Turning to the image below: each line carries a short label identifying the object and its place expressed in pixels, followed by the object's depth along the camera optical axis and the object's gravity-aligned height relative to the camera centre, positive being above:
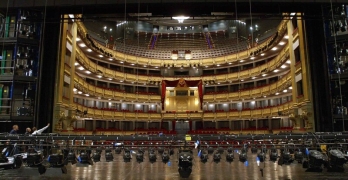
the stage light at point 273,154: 6.32 -0.82
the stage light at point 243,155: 6.22 -0.83
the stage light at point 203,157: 6.32 -0.88
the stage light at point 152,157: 6.27 -0.86
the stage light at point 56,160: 5.87 -0.86
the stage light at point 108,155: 6.32 -0.81
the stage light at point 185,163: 5.58 -0.91
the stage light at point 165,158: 6.19 -0.88
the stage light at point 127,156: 6.32 -0.84
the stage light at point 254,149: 6.84 -0.75
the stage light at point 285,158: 6.24 -0.91
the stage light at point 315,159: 5.92 -0.91
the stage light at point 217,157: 6.36 -0.89
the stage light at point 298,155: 6.08 -0.82
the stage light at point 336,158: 5.87 -0.88
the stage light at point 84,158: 6.09 -0.86
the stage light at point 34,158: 5.80 -0.80
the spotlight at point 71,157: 6.12 -0.83
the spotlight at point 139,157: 6.29 -0.86
